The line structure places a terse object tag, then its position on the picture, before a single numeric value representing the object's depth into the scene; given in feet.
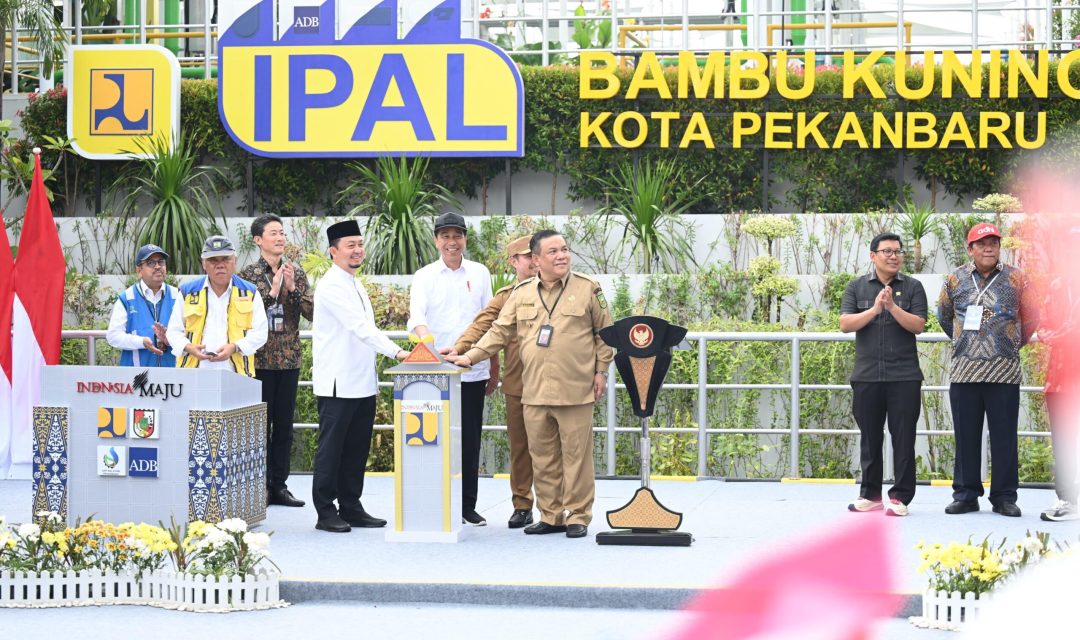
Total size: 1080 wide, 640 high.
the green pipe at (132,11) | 55.01
